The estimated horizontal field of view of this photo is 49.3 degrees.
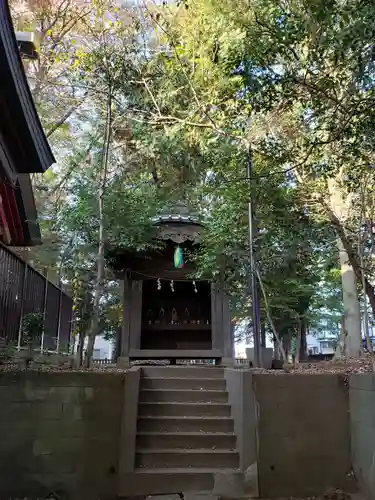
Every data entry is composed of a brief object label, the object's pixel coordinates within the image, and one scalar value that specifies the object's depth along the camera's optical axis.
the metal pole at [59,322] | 8.48
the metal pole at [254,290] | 5.89
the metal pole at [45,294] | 7.51
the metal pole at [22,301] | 5.88
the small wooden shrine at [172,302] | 8.64
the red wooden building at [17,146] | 4.72
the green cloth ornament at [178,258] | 8.80
